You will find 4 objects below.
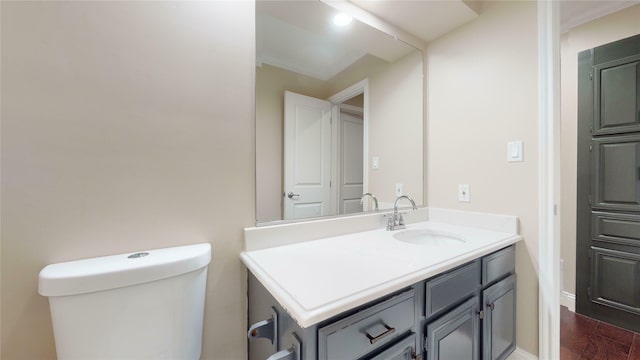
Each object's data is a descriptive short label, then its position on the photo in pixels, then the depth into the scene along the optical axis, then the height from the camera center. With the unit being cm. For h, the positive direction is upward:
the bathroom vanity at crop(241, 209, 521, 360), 68 -41
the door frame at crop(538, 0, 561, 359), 128 +2
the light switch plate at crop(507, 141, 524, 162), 138 +15
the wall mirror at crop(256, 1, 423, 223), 119 +39
